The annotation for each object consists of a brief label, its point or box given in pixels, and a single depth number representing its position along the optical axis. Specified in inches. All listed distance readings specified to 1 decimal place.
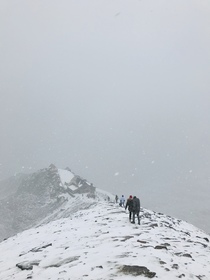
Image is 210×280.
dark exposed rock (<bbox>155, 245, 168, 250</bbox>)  485.2
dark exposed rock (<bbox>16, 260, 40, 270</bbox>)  467.0
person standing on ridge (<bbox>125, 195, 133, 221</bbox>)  793.1
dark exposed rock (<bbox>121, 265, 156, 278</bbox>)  351.9
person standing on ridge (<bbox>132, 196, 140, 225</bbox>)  771.4
